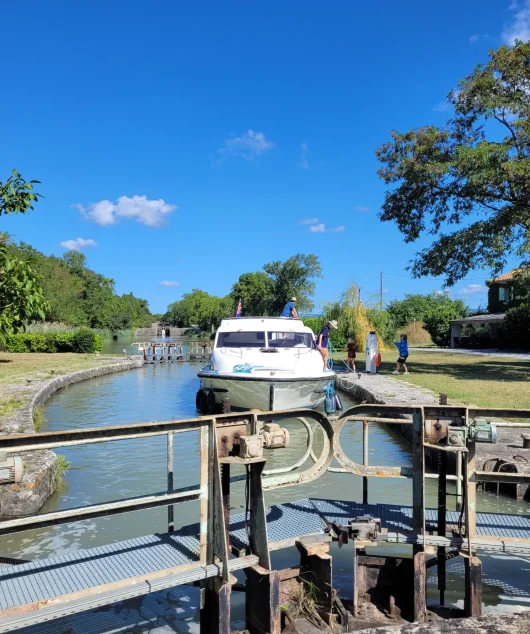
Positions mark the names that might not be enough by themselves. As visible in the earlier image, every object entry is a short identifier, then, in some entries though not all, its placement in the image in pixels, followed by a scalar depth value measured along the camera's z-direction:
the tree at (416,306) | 55.61
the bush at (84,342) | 37.44
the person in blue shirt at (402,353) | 21.88
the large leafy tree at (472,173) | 19.48
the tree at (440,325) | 47.97
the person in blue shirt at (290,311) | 18.42
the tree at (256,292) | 78.12
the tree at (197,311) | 104.62
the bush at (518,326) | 38.34
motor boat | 12.87
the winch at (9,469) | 3.43
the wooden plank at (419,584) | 4.44
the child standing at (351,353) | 22.91
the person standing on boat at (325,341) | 16.74
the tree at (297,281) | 76.06
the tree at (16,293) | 5.02
